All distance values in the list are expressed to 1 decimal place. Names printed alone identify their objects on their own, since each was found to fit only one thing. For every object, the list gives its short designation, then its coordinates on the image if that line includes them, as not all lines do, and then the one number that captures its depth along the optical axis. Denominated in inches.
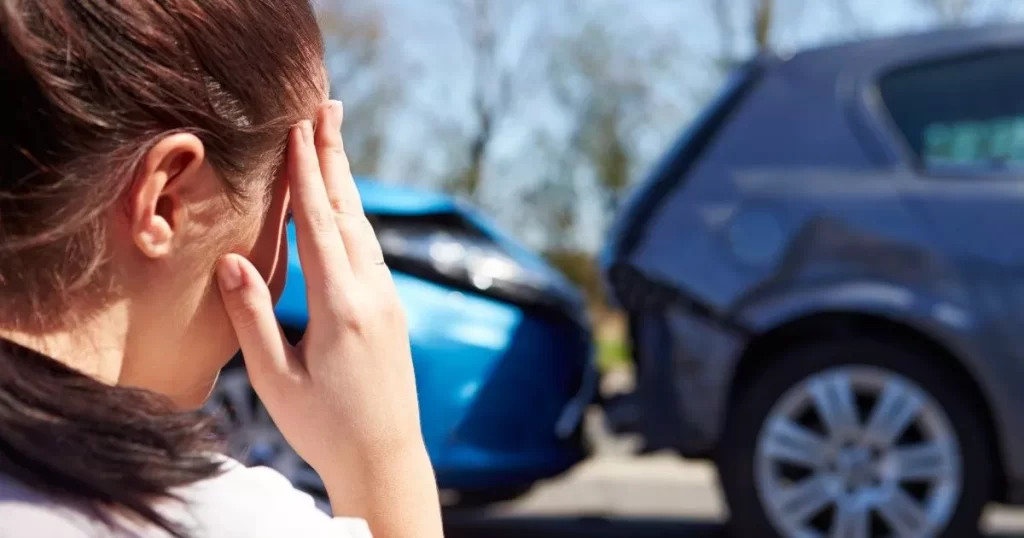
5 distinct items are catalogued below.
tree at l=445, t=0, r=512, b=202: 827.4
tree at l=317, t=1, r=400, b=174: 634.8
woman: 27.4
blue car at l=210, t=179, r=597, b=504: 123.5
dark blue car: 127.9
